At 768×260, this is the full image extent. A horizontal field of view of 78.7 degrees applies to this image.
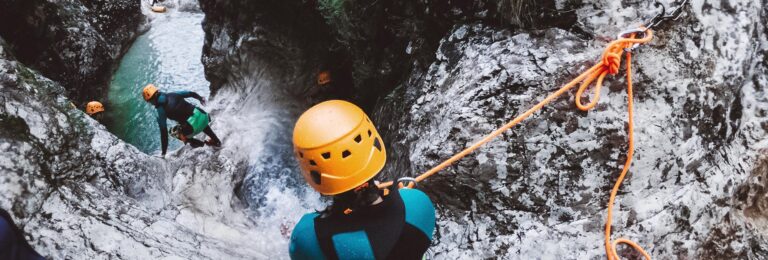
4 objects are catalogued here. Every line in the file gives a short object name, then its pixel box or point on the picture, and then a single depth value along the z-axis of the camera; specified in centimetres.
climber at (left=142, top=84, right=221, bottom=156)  609
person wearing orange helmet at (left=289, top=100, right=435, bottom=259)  187
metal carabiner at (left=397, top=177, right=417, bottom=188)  245
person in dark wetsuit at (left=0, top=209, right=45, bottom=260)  226
